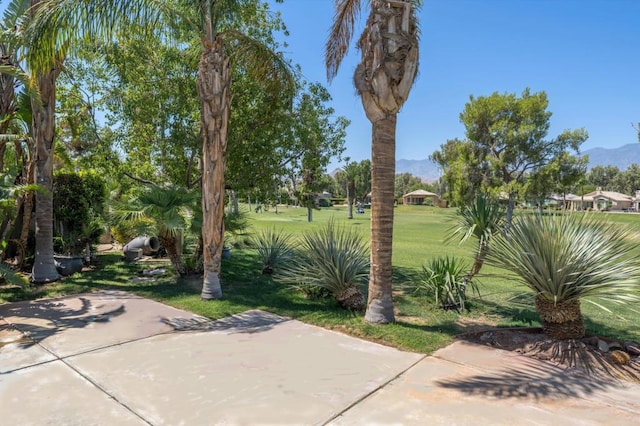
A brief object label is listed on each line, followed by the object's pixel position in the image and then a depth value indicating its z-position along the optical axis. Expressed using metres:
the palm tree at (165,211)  8.43
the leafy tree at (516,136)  28.38
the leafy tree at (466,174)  30.05
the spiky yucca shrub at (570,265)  4.76
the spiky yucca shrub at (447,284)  7.04
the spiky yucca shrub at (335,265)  7.12
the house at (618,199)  75.12
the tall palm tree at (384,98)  5.83
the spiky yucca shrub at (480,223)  6.46
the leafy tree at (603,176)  100.69
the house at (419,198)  86.41
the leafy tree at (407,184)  111.60
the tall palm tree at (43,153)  8.93
